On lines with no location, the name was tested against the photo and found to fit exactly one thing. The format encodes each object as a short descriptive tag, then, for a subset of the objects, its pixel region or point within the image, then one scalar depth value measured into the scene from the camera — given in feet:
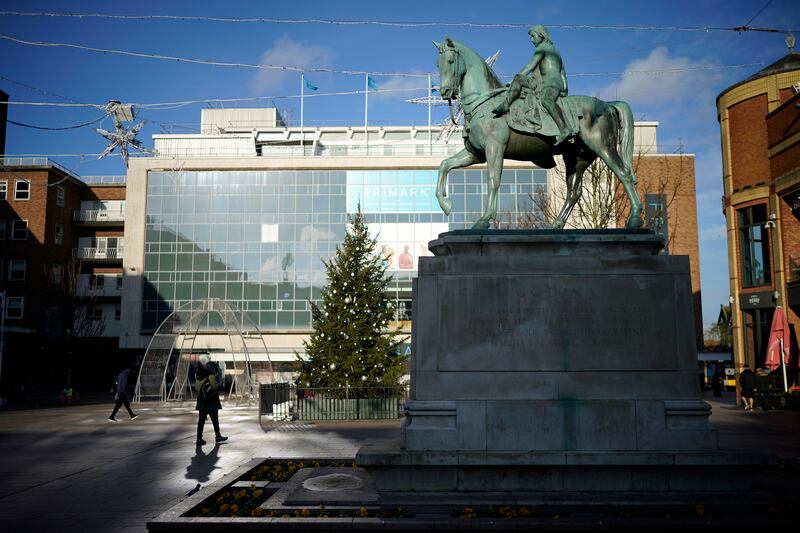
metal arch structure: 101.40
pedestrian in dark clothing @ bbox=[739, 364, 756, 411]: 87.92
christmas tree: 81.41
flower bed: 26.07
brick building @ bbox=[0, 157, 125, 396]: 173.37
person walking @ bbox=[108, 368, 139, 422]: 78.48
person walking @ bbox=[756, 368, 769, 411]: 86.69
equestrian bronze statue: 31.40
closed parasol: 84.48
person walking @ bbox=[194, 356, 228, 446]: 52.85
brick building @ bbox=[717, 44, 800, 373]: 93.97
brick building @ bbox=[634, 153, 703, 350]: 202.28
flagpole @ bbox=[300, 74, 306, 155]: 199.93
